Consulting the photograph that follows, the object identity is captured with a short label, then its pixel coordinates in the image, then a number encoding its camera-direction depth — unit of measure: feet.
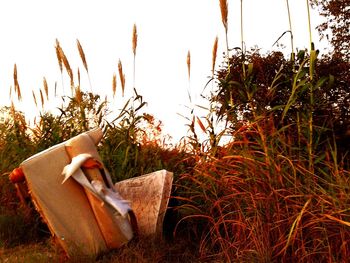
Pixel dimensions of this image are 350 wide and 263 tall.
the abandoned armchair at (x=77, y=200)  13.60
